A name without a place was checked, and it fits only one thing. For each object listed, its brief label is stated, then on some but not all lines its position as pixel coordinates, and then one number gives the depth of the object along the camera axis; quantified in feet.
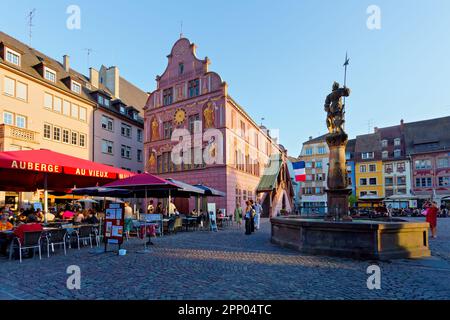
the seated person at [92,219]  43.98
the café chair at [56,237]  31.96
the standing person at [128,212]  48.70
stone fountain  29.60
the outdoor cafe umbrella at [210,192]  67.81
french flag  89.71
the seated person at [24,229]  30.01
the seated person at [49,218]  43.74
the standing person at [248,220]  55.31
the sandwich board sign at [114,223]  32.47
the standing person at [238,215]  78.26
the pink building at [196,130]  102.32
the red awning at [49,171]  30.35
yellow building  200.75
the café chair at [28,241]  29.78
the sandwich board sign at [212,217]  64.44
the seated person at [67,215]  53.42
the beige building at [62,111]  90.17
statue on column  42.24
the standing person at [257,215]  67.50
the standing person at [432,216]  49.67
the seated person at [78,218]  45.27
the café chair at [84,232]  36.88
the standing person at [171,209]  65.41
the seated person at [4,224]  34.35
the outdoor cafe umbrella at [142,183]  42.42
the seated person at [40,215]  44.82
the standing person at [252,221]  56.92
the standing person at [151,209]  72.62
